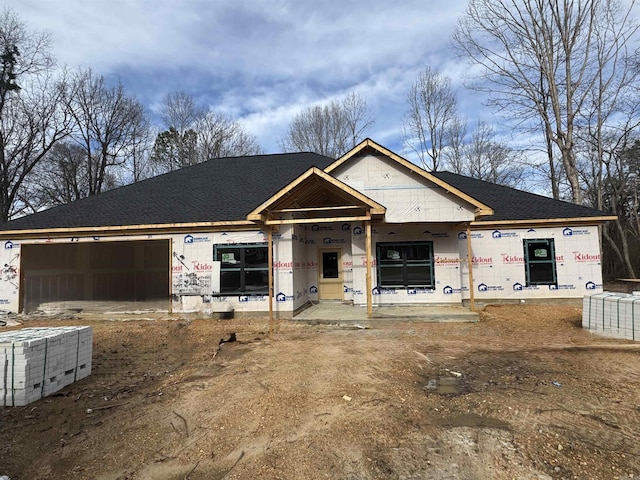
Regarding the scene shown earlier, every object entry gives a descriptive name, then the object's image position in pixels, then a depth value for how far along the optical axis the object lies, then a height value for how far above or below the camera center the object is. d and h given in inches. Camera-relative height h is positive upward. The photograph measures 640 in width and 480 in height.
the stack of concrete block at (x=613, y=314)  318.3 -49.1
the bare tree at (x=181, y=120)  1294.3 +507.5
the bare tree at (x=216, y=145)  1289.4 +421.5
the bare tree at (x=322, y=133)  1285.7 +461.2
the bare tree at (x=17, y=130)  946.1 +379.7
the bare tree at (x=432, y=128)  1202.0 +440.3
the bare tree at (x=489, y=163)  1295.5 +341.9
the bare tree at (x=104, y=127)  1151.0 +456.4
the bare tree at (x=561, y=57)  762.8 +429.2
